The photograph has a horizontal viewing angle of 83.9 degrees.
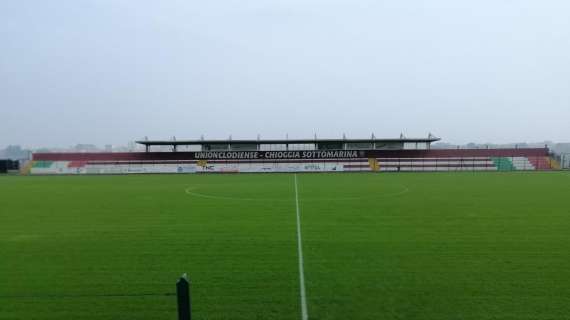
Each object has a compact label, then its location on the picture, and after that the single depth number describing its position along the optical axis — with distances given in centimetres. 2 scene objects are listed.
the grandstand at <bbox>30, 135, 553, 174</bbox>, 4434
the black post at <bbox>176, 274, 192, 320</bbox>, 286
